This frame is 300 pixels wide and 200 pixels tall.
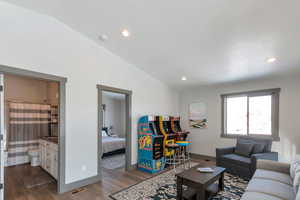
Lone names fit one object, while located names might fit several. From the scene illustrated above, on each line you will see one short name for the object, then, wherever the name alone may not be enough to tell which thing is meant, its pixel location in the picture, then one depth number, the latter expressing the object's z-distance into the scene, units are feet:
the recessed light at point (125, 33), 9.76
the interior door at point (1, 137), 8.20
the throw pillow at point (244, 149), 12.67
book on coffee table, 9.06
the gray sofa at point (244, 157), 11.17
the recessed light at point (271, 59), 10.55
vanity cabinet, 11.54
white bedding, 17.49
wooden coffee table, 7.60
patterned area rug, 9.14
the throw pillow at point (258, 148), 12.37
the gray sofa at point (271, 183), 6.23
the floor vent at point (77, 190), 9.85
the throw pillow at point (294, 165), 7.59
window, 13.76
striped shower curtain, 15.37
